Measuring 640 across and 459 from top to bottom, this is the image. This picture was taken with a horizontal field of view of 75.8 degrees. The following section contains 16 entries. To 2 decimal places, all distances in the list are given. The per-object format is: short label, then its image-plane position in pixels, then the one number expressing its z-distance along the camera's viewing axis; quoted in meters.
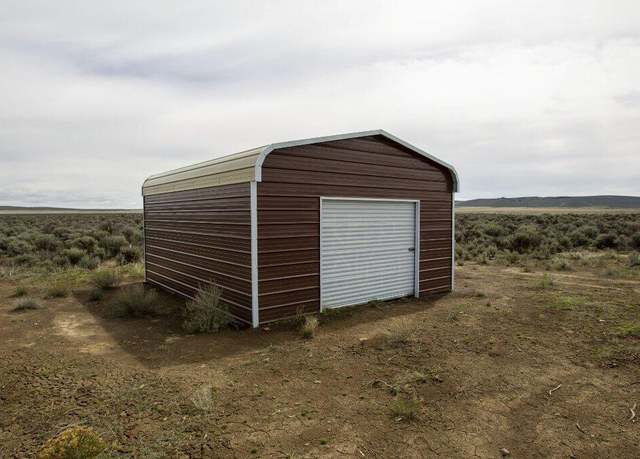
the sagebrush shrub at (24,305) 8.76
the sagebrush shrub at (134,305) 8.44
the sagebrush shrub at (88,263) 14.66
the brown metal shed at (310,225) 7.29
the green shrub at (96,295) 9.81
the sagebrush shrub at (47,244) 18.41
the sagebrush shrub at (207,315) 7.20
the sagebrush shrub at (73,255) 15.48
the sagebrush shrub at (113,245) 18.00
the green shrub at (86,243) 17.92
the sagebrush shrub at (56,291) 10.09
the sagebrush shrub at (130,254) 16.69
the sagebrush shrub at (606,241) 19.83
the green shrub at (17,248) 17.16
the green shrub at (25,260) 15.19
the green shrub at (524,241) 19.86
